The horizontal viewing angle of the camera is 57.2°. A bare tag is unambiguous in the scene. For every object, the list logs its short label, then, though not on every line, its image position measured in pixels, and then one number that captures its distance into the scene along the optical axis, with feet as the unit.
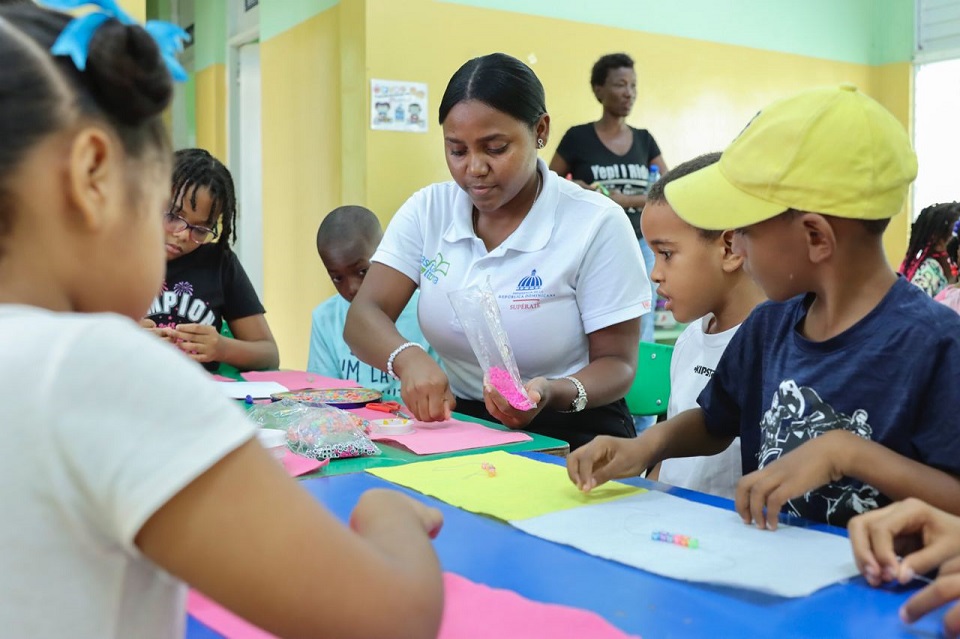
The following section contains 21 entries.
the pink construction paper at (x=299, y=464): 3.96
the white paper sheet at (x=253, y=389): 5.86
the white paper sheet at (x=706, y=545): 2.63
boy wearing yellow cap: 3.13
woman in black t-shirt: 13.87
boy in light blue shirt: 8.06
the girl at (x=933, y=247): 11.84
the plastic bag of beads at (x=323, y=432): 4.27
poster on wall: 13.60
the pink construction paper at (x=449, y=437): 4.54
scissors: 5.54
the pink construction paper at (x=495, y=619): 2.28
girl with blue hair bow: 1.44
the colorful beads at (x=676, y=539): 2.90
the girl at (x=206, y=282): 7.27
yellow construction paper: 3.40
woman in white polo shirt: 5.70
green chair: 7.38
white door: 19.76
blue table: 2.31
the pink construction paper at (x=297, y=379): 6.53
